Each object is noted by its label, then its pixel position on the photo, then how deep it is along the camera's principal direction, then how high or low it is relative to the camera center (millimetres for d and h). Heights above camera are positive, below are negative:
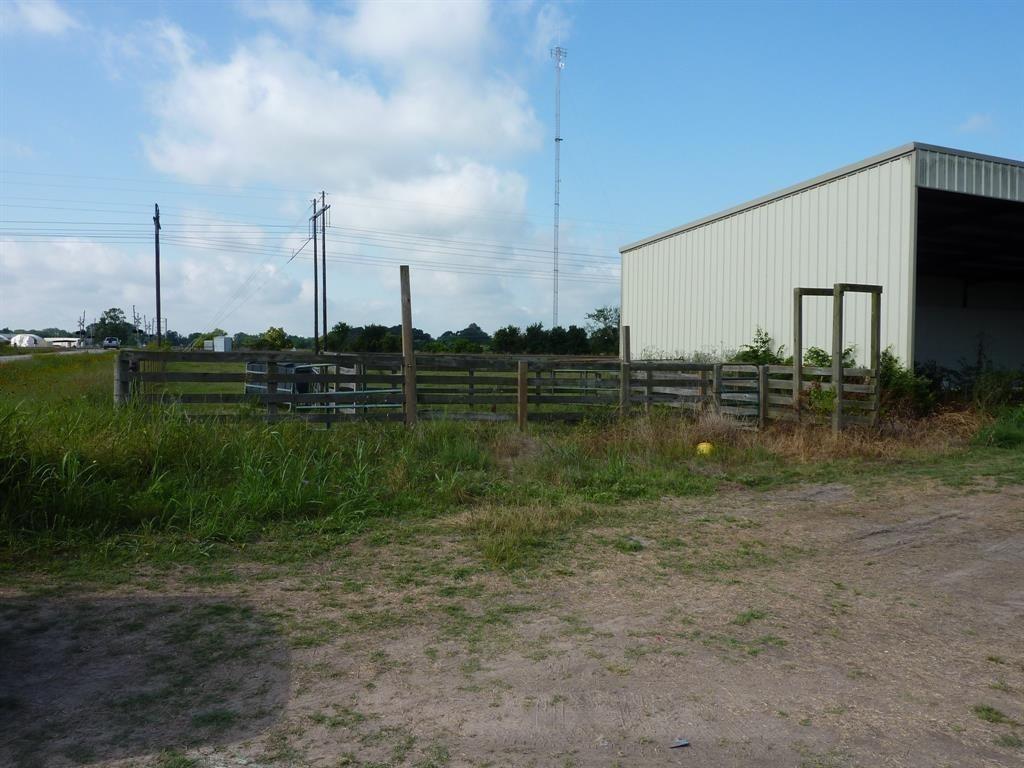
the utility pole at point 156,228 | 48656 +7953
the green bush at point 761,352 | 17703 +143
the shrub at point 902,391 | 14383 -592
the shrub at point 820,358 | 15633 +6
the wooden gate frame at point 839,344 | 12461 +235
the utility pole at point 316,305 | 39803 +2725
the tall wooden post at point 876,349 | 12406 +144
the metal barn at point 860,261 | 14945 +2409
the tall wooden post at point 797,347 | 13297 +189
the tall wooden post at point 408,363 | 11305 -53
